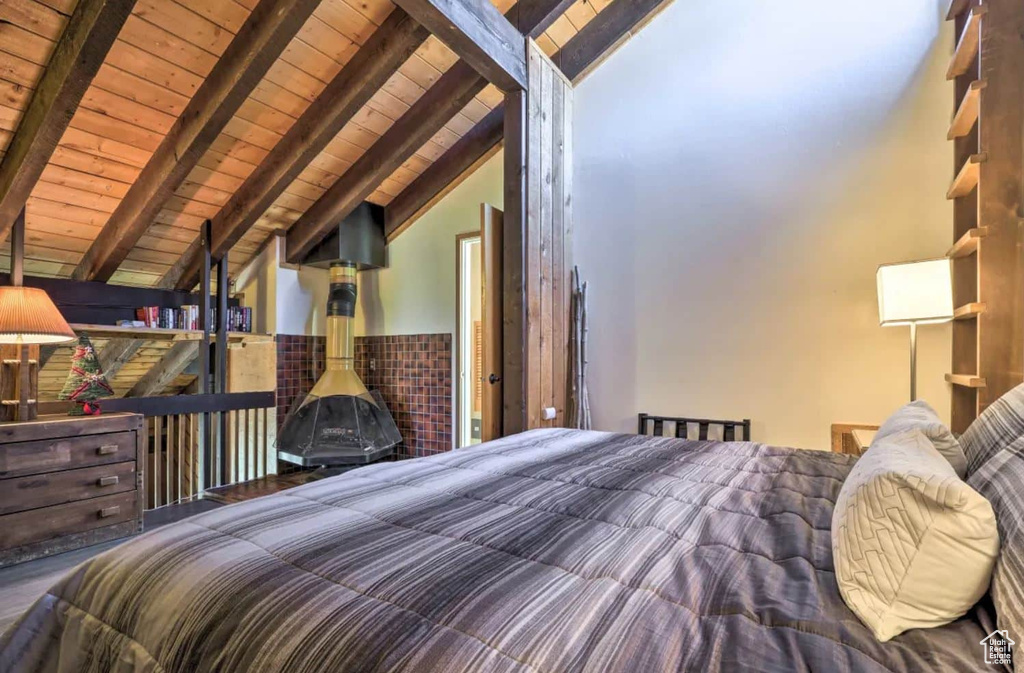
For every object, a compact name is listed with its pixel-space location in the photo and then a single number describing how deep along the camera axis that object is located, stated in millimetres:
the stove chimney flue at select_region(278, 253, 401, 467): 3715
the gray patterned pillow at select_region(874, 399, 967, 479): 1007
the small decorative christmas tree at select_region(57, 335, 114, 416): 2705
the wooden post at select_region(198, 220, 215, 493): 3615
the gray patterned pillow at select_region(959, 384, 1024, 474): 935
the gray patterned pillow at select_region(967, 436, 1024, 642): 576
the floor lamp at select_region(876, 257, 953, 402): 2008
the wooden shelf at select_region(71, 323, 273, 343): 3277
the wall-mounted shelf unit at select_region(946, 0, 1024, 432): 1624
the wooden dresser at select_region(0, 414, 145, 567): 2322
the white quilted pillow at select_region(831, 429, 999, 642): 625
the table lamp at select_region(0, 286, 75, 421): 2309
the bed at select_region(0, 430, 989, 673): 595
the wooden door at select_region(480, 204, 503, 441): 2938
